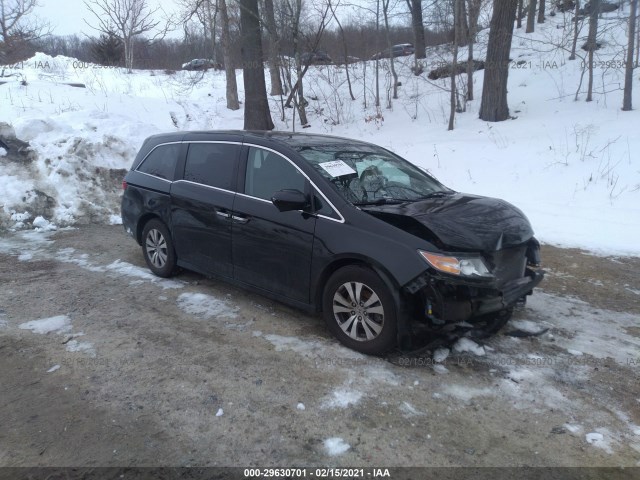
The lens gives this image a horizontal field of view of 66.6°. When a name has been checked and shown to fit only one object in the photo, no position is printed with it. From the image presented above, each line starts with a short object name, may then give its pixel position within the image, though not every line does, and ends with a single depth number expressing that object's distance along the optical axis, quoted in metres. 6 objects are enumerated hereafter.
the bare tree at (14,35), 17.71
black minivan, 3.68
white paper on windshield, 4.41
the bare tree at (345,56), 16.26
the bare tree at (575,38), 14.35
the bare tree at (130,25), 25.38
